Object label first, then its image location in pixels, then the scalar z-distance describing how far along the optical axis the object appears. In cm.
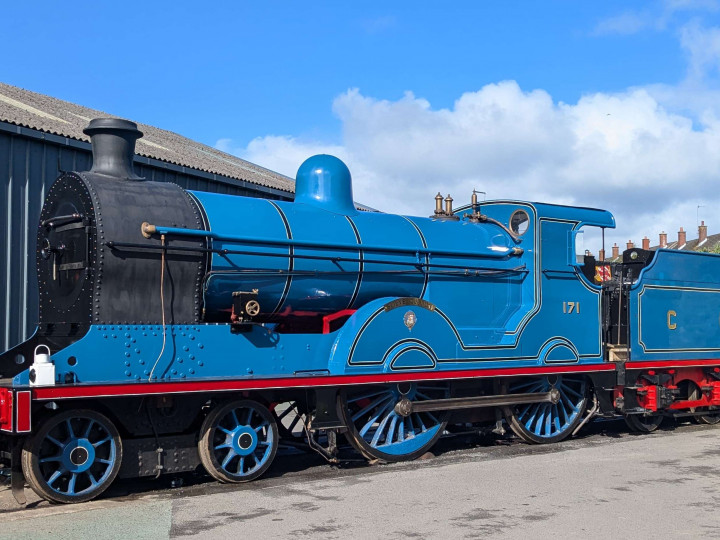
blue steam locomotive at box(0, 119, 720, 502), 714
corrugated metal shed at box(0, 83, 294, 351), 1156
